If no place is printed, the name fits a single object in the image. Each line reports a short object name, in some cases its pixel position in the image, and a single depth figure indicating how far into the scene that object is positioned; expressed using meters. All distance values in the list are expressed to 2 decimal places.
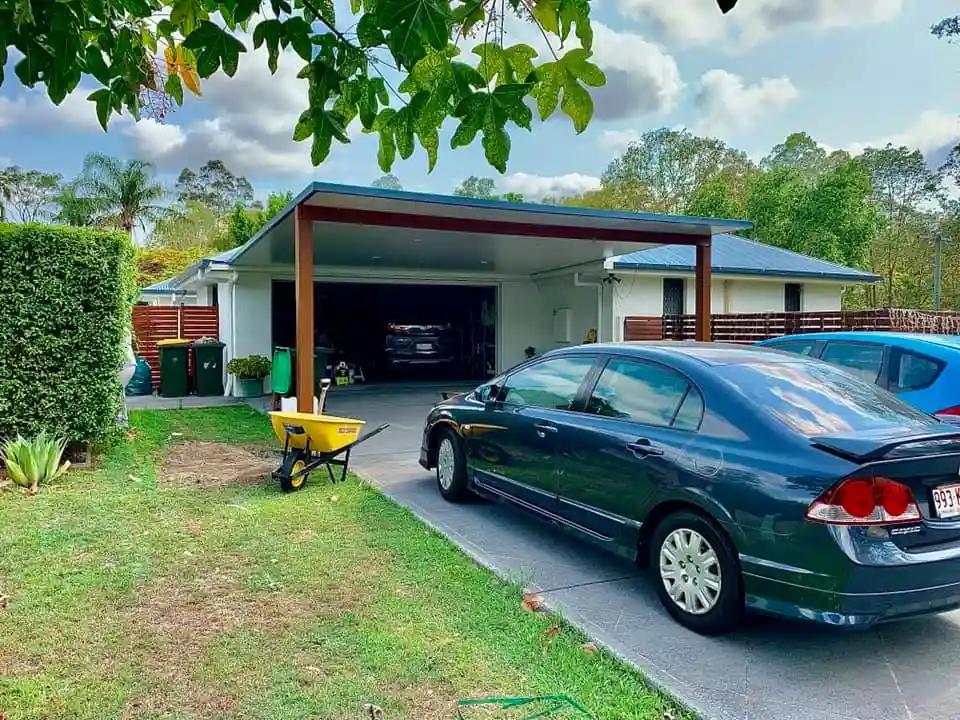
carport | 8.24
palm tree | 29.28
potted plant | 13.67
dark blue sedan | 2.92
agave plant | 6.36
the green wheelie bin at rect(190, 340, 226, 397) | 14.05
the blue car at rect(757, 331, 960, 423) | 5.52
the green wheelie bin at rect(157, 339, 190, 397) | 13.70
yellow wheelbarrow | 6.19
